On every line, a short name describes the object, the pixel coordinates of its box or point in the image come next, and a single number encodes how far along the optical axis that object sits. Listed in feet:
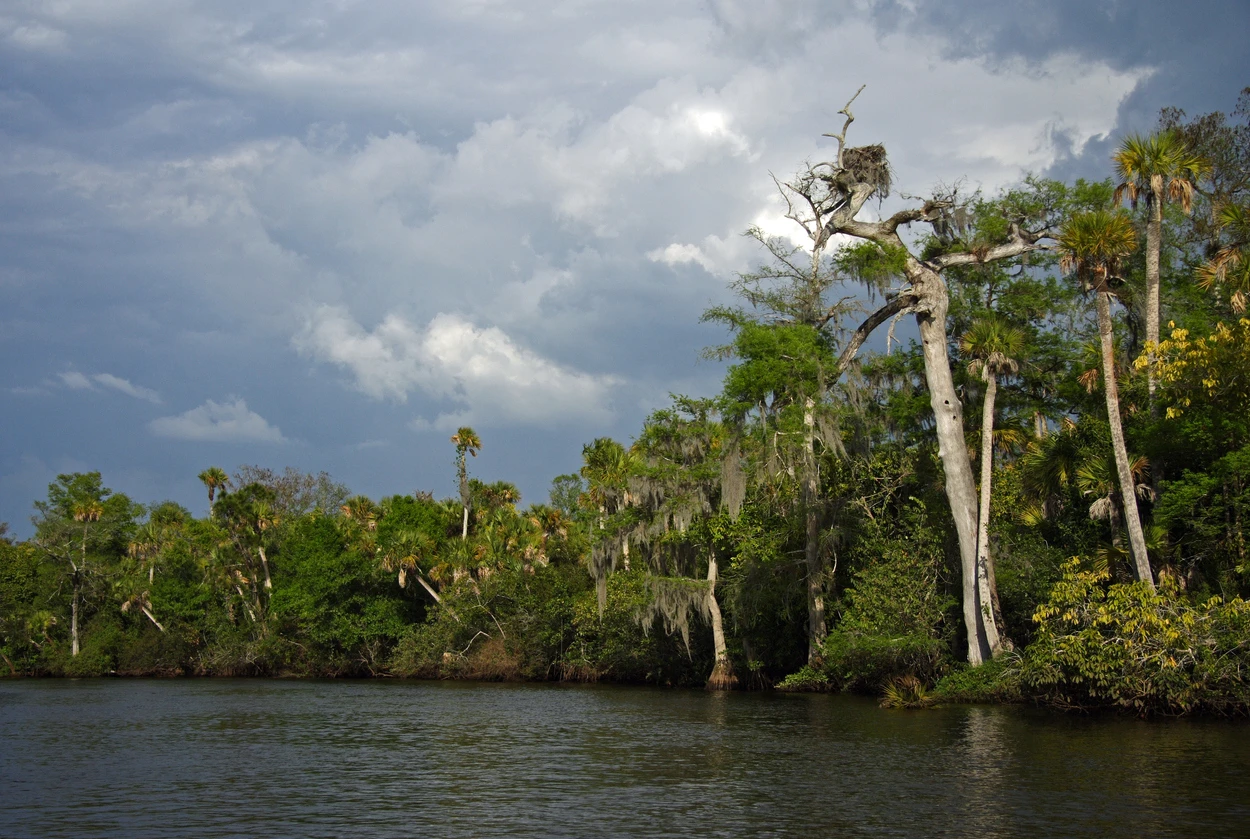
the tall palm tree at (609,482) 127.34
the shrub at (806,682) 109.09
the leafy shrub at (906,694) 91.03
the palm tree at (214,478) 206.49
